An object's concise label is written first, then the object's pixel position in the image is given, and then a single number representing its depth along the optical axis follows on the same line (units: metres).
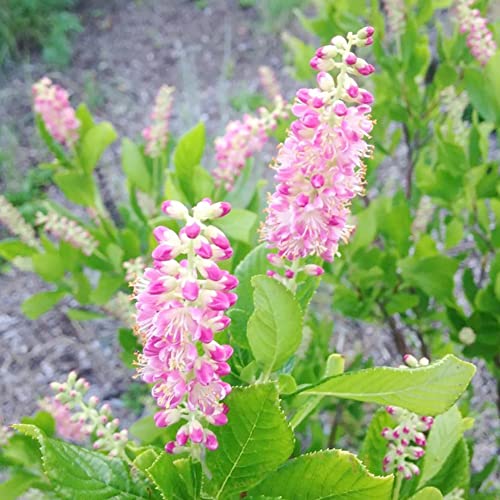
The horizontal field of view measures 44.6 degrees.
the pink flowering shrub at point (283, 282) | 0.19
